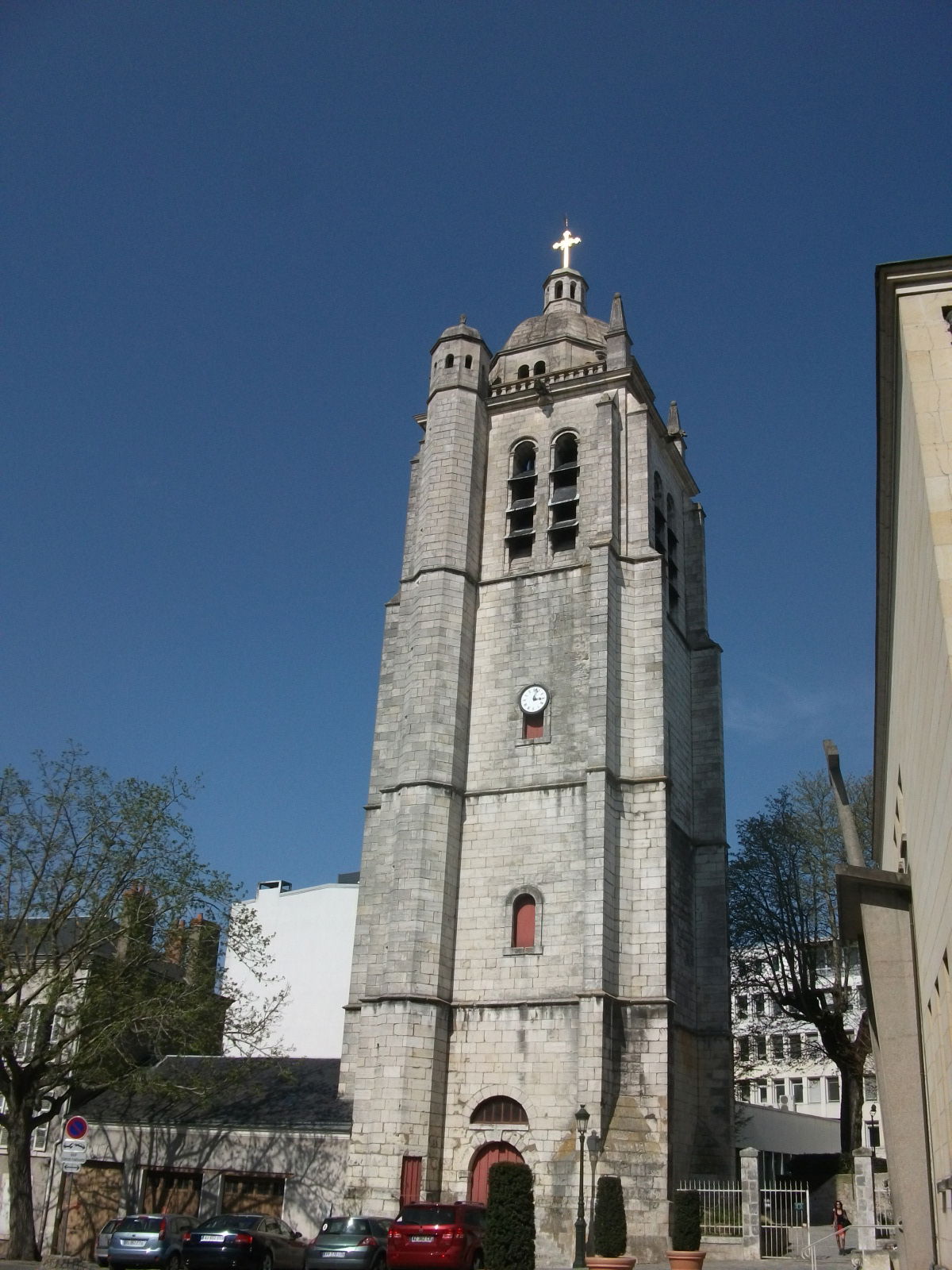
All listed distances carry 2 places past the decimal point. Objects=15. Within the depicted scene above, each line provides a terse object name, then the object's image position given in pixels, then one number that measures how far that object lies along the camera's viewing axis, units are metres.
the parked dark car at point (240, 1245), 19.36
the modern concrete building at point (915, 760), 11.91
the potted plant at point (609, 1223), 22.17
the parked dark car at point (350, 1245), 19.06
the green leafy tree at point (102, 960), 24.47
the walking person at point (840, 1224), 25.05
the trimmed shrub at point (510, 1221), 18.70
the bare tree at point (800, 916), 35.53
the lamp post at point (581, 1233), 20.66
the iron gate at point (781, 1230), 23.20
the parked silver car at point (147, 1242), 20.19
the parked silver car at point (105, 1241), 21.62
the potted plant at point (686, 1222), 23.08
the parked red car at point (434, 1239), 18.56
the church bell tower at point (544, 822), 25.28
